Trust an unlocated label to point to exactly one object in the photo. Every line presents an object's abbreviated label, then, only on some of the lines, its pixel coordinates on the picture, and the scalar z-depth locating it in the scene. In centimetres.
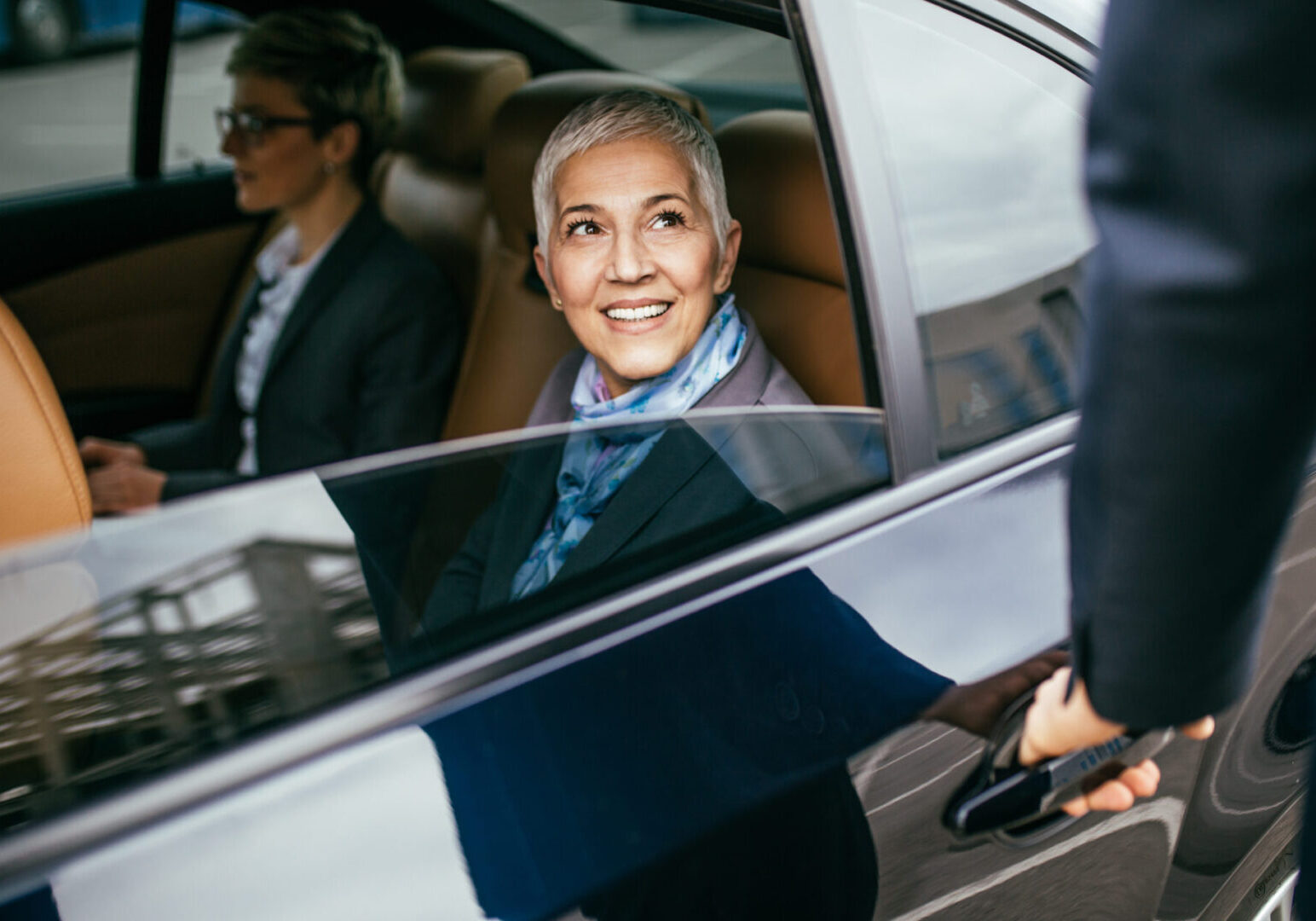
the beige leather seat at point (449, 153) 263
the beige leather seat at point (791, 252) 148
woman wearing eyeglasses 236
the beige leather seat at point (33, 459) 122
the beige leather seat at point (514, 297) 205
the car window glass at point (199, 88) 324
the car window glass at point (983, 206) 126
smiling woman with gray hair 133
